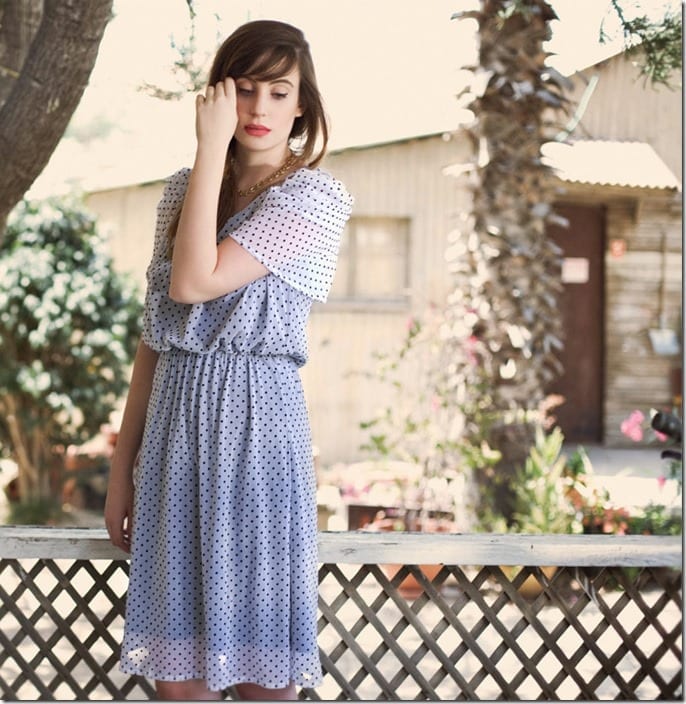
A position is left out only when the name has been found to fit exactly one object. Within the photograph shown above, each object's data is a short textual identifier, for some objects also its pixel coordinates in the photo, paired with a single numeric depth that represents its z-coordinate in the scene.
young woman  2.00
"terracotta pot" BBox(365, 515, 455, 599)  5.90
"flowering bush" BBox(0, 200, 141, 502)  7.30
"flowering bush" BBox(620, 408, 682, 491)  5.39
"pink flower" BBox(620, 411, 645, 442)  5.46
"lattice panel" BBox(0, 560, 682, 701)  2.56
